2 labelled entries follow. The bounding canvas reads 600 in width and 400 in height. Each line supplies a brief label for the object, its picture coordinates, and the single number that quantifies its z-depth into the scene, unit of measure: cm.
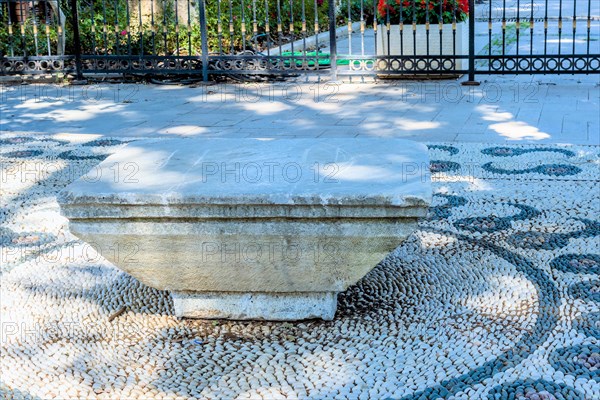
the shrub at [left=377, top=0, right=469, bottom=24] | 983
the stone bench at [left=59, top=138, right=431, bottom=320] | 315
